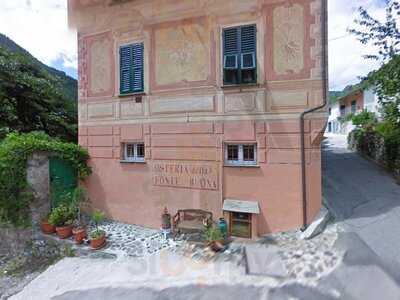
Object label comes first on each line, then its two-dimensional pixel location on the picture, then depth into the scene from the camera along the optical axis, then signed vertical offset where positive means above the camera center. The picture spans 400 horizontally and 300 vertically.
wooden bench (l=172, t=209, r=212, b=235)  7.95 -1.97
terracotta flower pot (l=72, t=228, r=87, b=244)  7.94 -2.30
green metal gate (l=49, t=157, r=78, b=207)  9.15 -0.96
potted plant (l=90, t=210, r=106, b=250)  7.66 -2.33
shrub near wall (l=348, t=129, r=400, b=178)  10.88 -0.04
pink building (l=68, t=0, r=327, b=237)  7.22 +1.16
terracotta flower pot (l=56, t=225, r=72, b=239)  8.29 -2.30
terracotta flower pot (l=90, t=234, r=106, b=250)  7.65 -2.41
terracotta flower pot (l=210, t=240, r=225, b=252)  7.03 -2.31
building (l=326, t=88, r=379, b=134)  24.06 +3.96
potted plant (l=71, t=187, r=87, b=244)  7.97 -1.93
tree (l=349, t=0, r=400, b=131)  10.30 +2.72
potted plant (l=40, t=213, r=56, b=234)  8.55 -2.23
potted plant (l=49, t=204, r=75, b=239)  8.30 -2.02
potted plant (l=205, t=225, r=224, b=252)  7.05 -2.18
